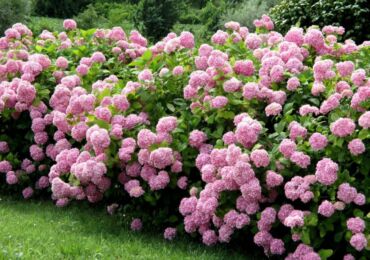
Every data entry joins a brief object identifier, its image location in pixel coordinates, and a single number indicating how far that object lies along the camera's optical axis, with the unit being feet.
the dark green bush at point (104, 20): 61.11
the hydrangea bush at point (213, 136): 13.70
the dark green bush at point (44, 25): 52.09
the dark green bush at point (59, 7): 86.33
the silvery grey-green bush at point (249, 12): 50.39
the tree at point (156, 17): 54.95
